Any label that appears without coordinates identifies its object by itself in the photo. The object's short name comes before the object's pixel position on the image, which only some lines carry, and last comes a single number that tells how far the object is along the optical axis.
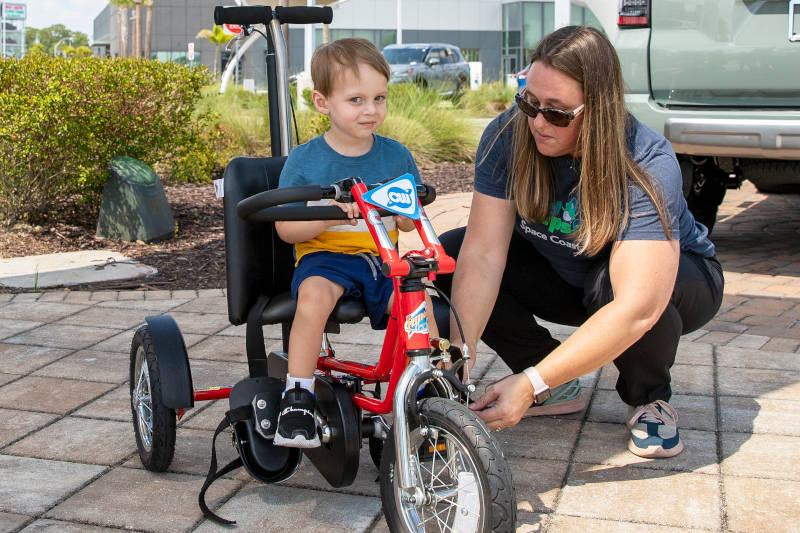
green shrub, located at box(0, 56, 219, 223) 6.75
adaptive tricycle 2.28
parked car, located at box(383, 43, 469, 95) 23.19
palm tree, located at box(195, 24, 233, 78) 43.24
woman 2.73
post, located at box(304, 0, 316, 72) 19.83
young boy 2.81
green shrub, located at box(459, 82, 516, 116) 19.06
